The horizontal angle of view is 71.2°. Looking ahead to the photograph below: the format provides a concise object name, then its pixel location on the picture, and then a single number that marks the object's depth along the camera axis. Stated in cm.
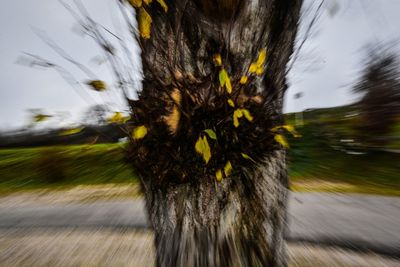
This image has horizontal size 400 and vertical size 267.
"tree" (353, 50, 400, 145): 1045
